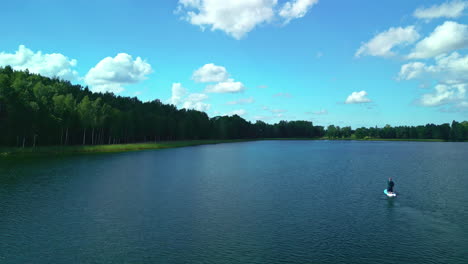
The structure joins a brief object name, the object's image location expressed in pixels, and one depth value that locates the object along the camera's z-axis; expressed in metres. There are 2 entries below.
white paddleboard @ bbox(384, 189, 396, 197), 42.84
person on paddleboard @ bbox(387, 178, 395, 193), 43.09
